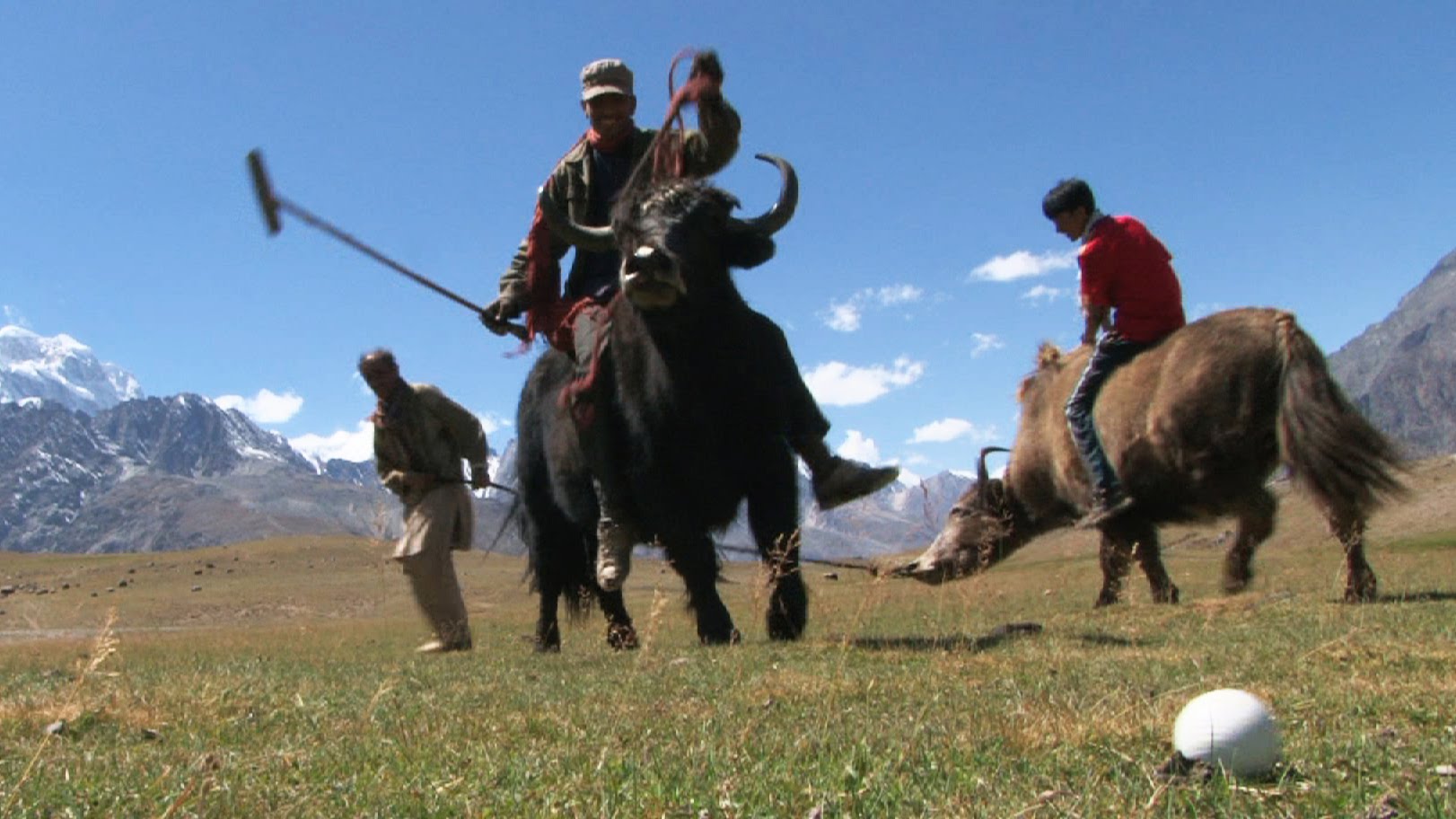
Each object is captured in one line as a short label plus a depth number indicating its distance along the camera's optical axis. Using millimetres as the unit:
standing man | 9508
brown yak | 7324
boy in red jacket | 8562
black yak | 6664
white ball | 2539
